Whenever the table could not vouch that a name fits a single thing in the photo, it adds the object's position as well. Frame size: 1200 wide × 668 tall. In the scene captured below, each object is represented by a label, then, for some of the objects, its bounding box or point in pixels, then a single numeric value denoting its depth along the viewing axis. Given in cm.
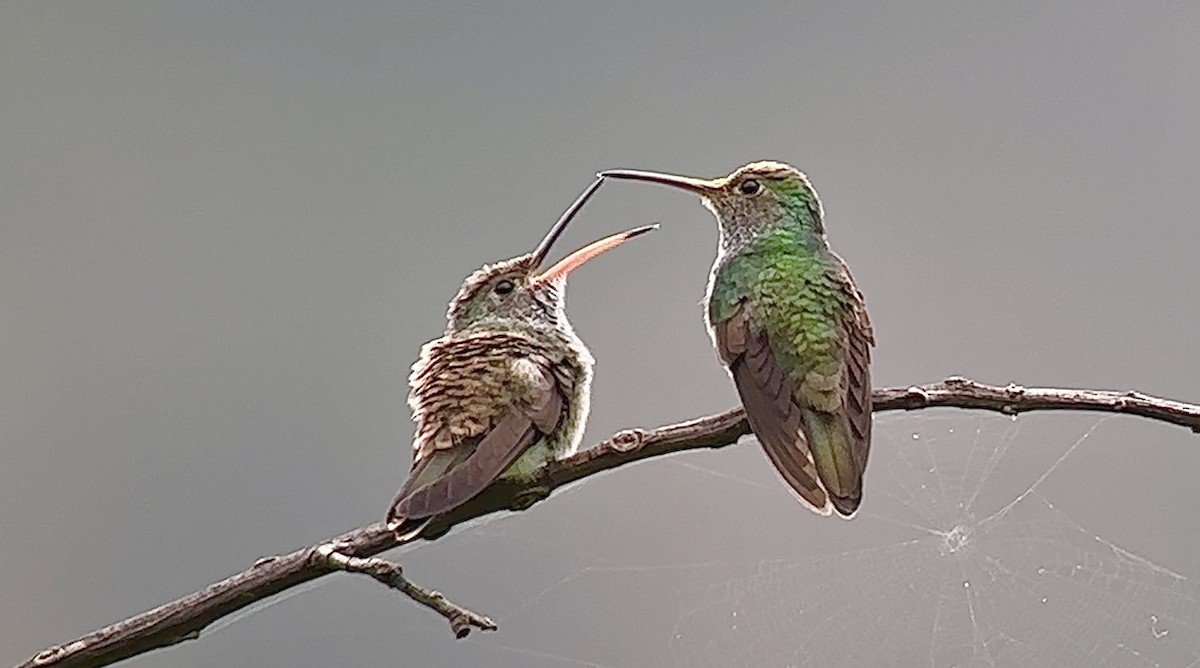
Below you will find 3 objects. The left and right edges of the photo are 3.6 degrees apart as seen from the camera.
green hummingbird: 319
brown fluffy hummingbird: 319
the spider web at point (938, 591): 329
